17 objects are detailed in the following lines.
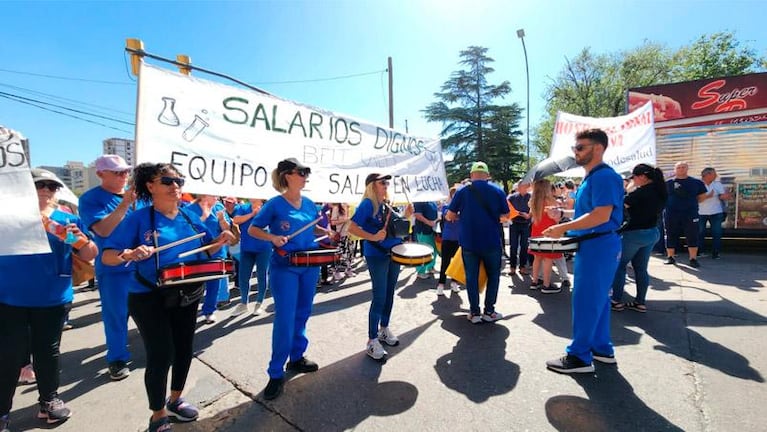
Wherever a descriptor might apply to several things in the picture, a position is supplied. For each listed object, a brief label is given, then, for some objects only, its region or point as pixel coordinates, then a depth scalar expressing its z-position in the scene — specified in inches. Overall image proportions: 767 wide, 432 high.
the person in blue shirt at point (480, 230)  174.4
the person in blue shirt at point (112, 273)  128.4
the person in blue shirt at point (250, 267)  209.0
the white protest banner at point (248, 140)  120.2
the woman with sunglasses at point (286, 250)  120.0
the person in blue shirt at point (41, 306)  100.8
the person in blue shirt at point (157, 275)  94.7
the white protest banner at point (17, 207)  79.5
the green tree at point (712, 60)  1055.0
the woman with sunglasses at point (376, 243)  142.1
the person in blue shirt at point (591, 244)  119.6
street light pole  893.2
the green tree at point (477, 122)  1325.0
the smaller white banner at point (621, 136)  266.7
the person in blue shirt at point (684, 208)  288.2
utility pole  769.6
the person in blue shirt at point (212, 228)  122.6
